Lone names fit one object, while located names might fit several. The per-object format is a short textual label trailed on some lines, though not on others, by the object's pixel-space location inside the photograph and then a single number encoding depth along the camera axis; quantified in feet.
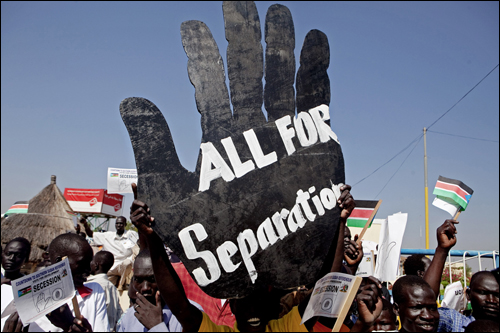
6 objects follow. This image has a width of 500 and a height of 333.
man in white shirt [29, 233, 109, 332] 10.18
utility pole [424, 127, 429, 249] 41.39
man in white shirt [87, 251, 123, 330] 13.09
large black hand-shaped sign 7.09
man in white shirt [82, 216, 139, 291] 25.23
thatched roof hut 30.30
